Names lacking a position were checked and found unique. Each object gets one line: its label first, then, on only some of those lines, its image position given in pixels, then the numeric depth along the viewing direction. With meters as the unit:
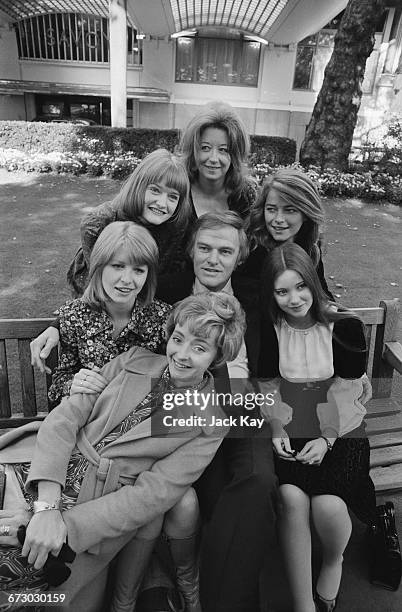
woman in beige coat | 1.76
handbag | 2.26
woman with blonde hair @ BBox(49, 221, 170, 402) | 2.16
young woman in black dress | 1.99
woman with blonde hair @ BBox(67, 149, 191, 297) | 2.45
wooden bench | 2.58
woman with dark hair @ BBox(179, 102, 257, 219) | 2.84
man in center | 1.92
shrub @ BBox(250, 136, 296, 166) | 11.99
